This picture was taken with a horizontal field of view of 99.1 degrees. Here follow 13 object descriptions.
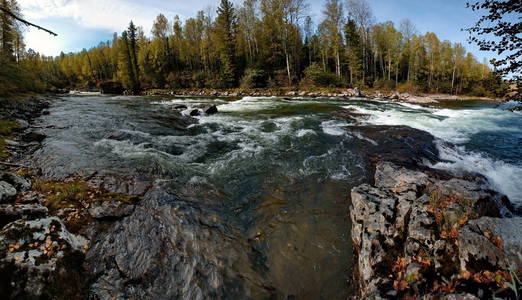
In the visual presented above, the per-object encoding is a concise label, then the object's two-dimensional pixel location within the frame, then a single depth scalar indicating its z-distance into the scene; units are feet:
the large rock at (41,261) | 9.33
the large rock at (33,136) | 29.35
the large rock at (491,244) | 9.01
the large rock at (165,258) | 11.32
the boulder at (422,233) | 9.70
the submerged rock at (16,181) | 16.95
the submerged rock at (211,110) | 55.46
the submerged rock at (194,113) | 53.14
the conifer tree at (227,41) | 144.77
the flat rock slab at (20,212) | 12.40
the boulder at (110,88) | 148.15
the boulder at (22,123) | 35.34
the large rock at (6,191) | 14.90
